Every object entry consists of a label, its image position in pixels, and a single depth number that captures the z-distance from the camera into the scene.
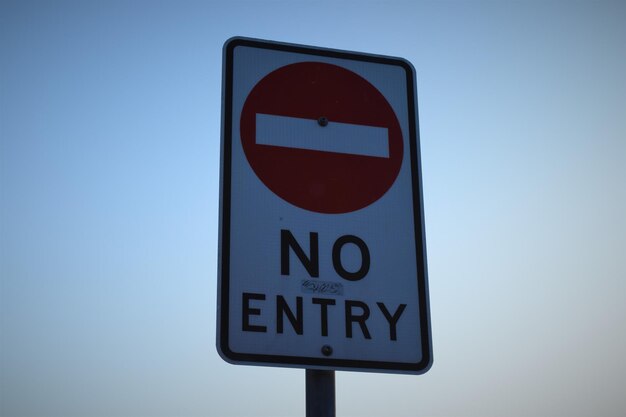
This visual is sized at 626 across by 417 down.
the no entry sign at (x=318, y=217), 1.65
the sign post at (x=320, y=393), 1.58
